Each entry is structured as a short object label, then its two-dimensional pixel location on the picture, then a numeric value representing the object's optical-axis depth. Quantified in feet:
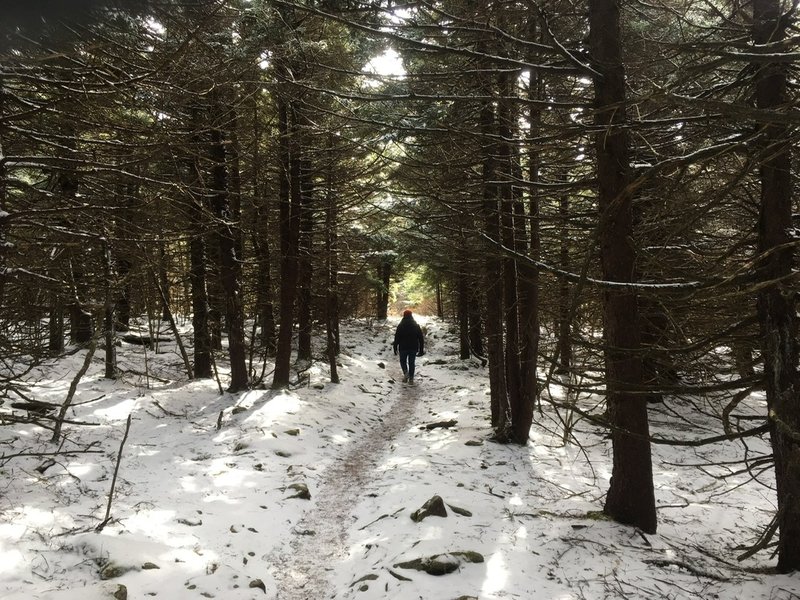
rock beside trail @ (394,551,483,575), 14.64
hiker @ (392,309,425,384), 51.88
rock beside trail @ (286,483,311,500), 21.03
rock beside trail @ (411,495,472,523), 17.97
